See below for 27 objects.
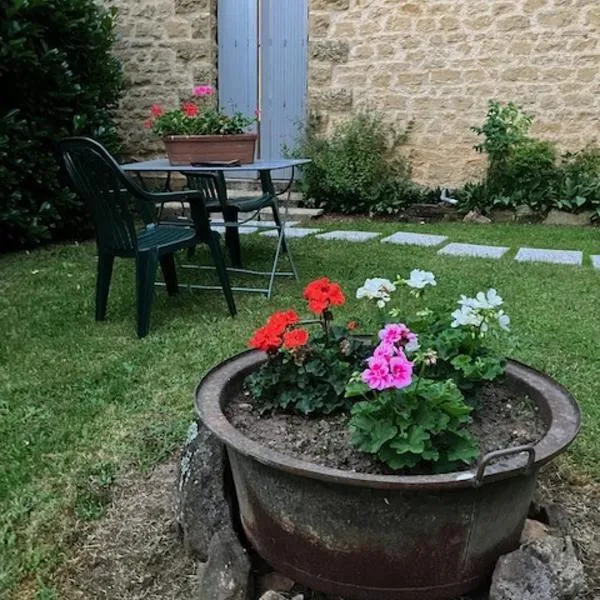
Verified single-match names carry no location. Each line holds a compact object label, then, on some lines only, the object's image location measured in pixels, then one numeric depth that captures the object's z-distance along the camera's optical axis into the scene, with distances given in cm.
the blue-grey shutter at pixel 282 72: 703
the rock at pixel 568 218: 609
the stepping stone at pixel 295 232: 562
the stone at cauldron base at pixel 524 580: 135
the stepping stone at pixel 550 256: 455
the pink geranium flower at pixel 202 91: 395
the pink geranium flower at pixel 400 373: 130
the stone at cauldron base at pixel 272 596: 142
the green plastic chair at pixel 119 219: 303
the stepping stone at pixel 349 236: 539
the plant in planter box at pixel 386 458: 130
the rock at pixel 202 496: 164
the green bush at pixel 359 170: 669
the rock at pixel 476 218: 633
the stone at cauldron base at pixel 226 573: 146
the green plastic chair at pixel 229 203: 416
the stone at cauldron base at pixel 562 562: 139
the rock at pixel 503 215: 632
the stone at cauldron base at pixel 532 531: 153
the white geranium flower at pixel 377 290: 158
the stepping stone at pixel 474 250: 476
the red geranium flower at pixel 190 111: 375
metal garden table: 344
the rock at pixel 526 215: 626
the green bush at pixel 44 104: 494
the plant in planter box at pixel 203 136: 362
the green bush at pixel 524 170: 621
